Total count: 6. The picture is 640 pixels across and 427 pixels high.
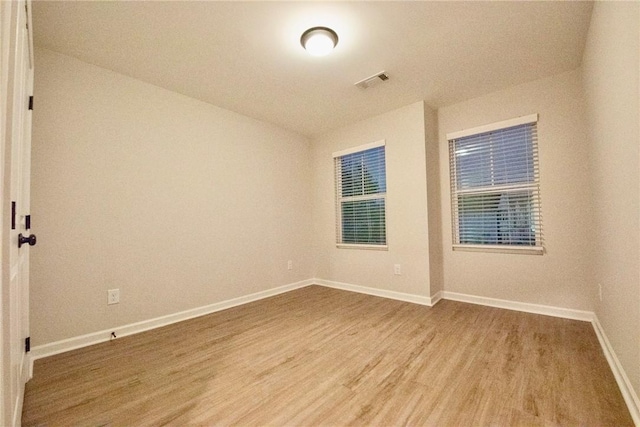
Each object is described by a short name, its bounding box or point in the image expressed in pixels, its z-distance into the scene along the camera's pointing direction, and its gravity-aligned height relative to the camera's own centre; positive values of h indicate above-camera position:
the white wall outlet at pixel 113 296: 2.31 -0.62
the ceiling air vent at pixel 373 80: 2.58 +1.42
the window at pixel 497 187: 2.79 +0.35
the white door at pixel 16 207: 0.84 +0.08
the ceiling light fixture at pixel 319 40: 1.96 +1.38
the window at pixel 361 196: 3.65 +0.36
